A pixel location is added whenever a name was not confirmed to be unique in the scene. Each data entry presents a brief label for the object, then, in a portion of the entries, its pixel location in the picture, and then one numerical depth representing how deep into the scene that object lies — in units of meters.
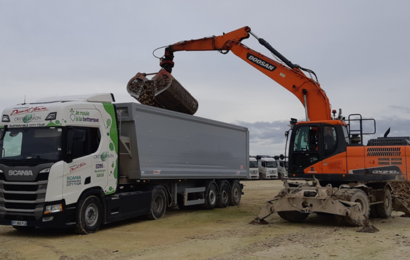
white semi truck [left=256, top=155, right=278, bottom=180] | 42.00
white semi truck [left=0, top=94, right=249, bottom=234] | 9.83
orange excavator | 11.27
